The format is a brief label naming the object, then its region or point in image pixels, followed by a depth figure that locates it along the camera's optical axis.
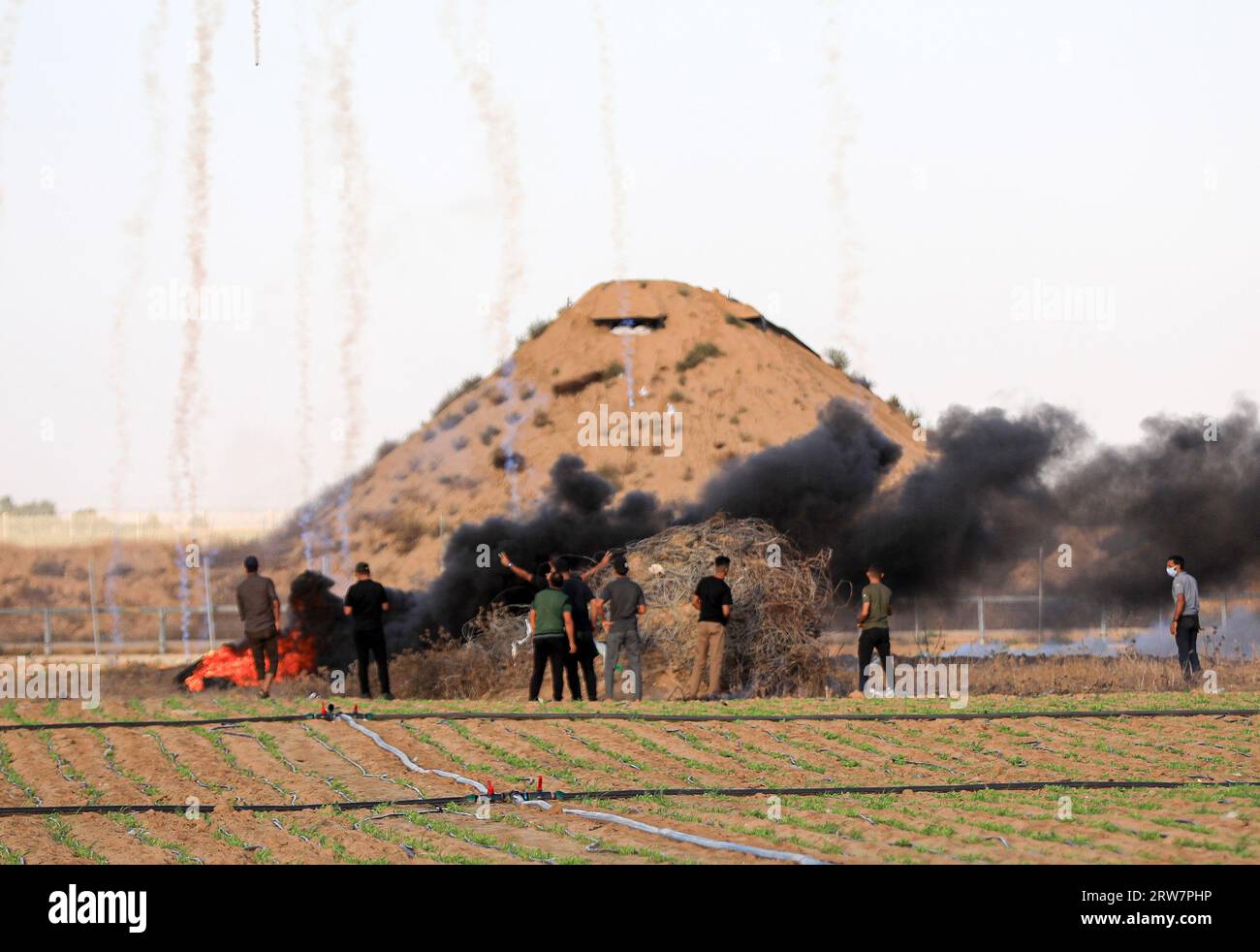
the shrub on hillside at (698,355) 62.00
